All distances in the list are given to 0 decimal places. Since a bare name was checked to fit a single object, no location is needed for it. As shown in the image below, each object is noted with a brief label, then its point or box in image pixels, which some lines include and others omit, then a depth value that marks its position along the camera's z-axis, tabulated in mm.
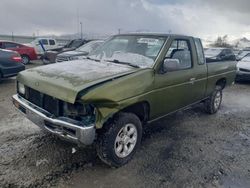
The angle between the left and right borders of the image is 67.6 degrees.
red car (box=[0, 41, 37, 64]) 11852
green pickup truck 2317
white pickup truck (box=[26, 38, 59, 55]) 14763
